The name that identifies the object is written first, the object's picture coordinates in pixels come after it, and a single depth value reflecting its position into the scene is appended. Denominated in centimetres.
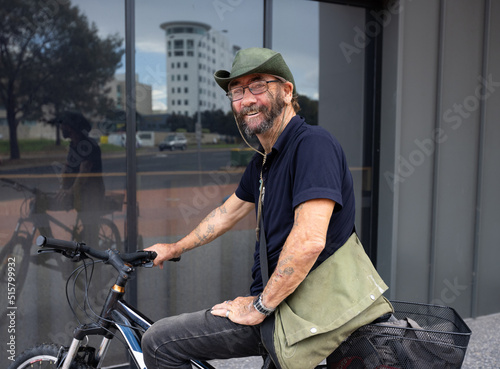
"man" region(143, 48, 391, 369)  180
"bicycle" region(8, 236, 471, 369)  180
